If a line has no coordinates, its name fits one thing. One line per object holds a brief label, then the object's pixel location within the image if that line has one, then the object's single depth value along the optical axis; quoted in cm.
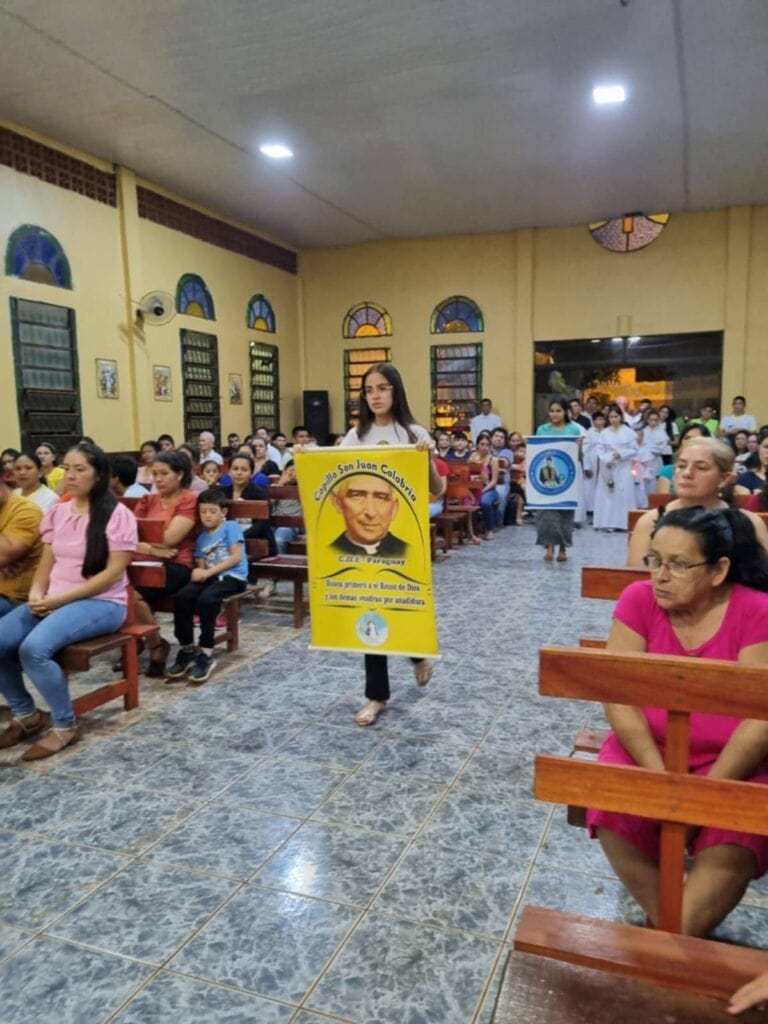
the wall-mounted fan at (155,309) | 958
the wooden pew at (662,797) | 122
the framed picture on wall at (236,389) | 1178
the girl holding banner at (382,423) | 302
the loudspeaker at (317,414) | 1348
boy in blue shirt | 389
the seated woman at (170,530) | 400
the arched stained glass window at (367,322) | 1348
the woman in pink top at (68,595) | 301
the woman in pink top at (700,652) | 151
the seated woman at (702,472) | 269
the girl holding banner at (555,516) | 671
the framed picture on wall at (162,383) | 994
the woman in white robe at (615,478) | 948
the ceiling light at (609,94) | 728
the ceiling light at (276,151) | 875
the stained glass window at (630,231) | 1188
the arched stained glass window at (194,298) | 1057
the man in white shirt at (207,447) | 928
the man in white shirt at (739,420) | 1065
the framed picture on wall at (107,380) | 906
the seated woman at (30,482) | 486
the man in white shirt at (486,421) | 1241
